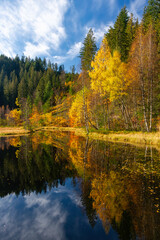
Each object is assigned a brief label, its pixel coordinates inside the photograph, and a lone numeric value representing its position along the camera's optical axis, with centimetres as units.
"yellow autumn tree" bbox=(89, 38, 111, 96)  2000
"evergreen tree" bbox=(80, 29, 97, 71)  3408
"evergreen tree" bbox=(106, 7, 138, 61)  2845
